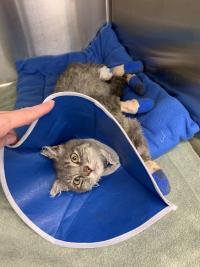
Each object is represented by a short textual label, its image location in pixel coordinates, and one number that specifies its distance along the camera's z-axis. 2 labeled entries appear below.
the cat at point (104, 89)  0.31
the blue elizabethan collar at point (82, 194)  0.26
